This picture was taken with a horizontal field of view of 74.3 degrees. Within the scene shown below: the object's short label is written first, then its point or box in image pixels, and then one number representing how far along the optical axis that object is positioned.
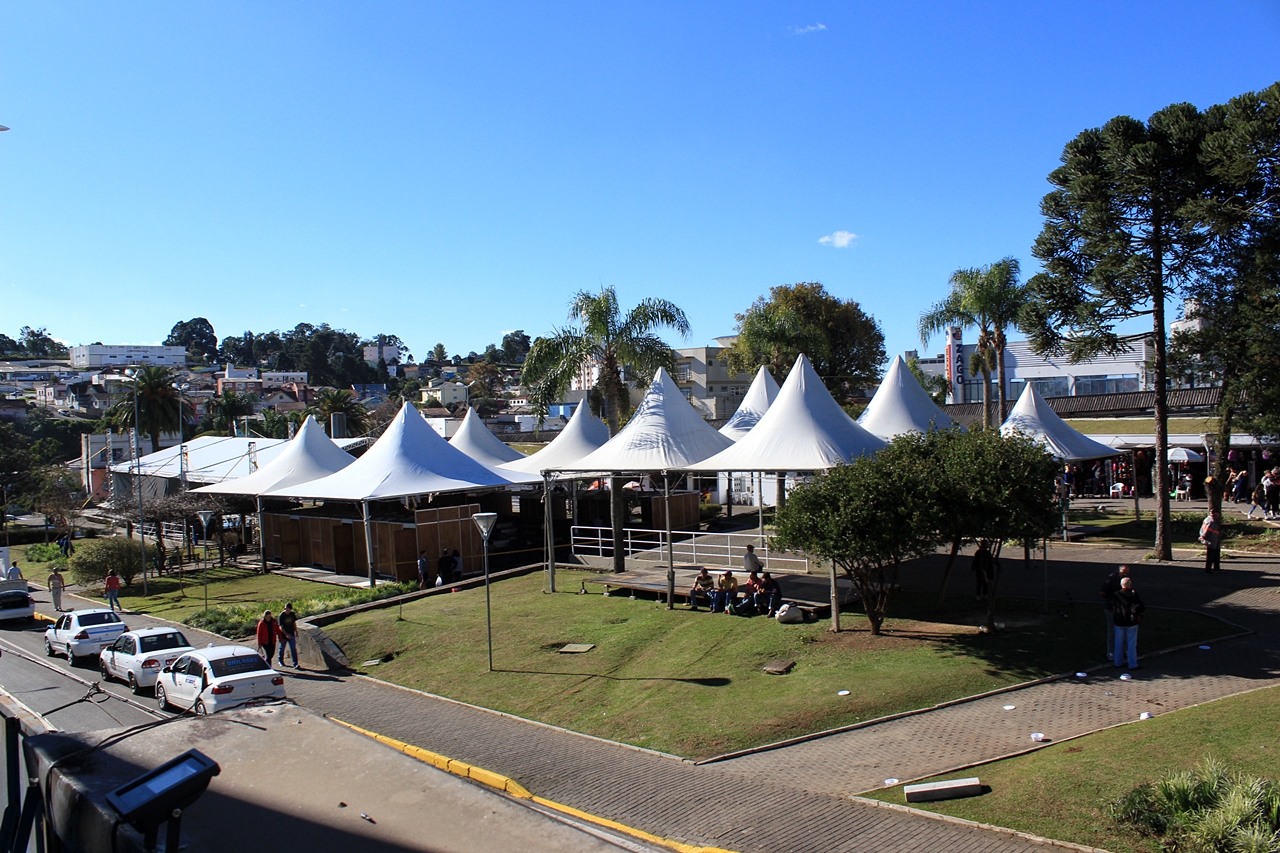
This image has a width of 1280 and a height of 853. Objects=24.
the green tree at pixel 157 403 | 60.44
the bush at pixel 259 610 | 22.69
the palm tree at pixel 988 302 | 35.66
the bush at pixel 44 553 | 42.22
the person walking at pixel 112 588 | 26.58
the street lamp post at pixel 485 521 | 16.80
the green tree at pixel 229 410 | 85.31
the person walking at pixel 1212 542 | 20.36
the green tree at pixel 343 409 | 73.81
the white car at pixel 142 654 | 17.62
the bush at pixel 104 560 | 30.53
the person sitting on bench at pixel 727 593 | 19.22
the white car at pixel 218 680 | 14.71
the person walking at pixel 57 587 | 27.90
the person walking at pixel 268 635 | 18.73
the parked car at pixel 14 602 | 27.33
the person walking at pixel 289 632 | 18.89
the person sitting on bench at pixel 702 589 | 19.83
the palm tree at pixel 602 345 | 30.22
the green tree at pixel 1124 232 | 22.39
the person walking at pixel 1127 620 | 13.22
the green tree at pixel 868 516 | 14.91
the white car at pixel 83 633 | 20.78
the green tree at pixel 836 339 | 58.66
